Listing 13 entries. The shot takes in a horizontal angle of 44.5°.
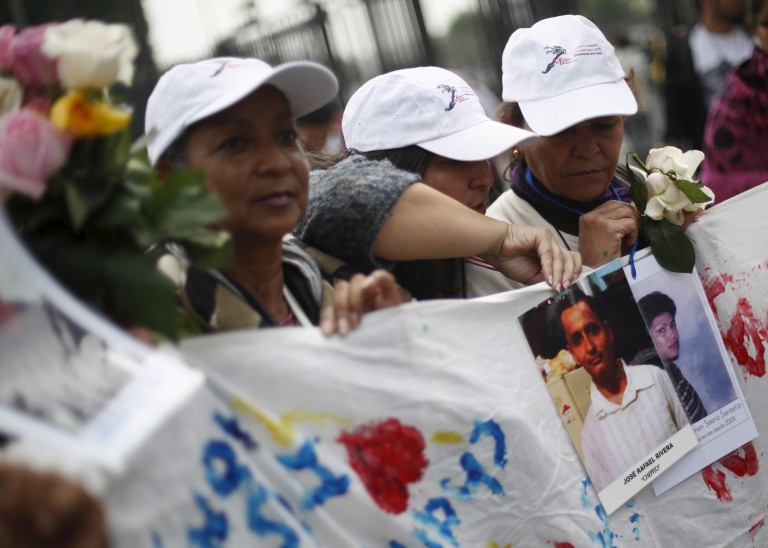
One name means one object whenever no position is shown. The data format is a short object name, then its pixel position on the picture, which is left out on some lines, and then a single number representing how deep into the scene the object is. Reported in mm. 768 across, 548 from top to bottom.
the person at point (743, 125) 3449
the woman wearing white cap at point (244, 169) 1811
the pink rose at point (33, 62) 1529
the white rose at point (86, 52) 1498
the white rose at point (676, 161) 2434
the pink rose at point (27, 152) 1401
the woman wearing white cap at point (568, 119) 2541
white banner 1420
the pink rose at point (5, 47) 1552
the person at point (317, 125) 5432
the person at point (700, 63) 4945
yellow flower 1471
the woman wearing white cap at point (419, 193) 2117
